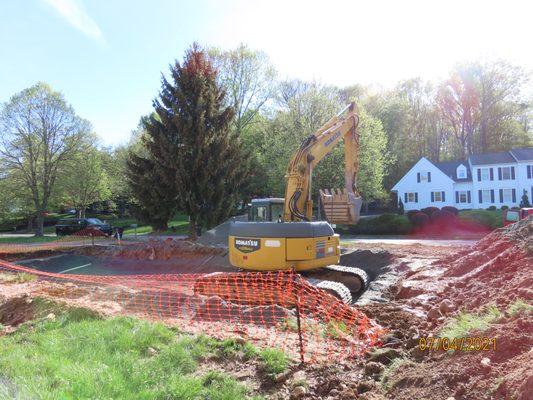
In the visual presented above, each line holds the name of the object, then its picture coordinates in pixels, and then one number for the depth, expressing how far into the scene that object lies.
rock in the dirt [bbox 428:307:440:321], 6.38
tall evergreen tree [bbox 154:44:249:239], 22.73
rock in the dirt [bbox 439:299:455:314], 6.48
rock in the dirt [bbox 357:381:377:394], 4.39
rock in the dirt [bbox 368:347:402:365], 5.07
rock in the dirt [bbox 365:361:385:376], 4.77
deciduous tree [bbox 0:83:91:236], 33.66
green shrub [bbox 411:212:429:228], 29.91
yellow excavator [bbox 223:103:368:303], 9.73
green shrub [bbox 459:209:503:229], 28.25
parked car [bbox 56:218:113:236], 34.20
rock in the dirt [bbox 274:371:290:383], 4.60
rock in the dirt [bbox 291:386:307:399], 4.29
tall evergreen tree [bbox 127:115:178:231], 23.00
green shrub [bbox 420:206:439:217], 31.07
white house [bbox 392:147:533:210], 43.69
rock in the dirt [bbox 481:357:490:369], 3.75
